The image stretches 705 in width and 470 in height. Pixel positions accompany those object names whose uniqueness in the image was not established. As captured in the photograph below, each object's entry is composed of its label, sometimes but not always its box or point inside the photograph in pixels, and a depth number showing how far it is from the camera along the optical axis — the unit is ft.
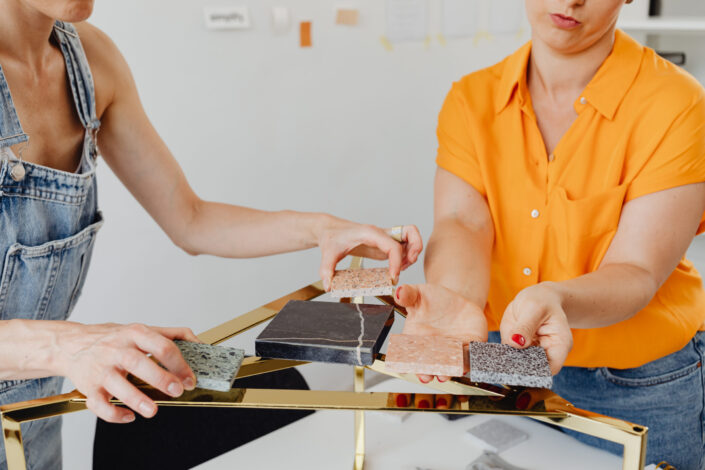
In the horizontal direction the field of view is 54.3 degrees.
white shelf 8.25
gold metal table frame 2.36
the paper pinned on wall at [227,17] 7.80
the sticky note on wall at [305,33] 8.45
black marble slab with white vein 2.81
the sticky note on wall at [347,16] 8.66
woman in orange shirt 4.09
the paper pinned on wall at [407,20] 9.05
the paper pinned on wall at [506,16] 9.65
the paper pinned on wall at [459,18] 9.42
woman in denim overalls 2.59
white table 4.09
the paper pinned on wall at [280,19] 8.17
